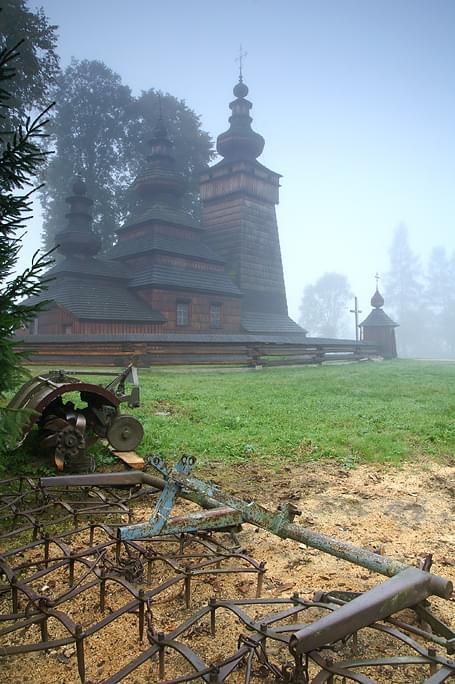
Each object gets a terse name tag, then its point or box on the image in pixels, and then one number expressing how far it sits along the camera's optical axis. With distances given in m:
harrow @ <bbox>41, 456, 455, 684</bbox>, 1.76
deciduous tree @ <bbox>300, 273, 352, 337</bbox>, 95.81
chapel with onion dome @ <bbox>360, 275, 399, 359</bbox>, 35.78
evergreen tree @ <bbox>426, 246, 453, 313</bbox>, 82.56
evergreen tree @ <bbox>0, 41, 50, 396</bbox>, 3.24
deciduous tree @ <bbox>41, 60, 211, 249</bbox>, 41.66
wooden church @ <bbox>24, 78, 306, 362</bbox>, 25.39
